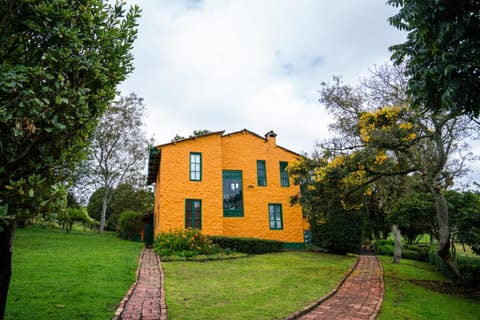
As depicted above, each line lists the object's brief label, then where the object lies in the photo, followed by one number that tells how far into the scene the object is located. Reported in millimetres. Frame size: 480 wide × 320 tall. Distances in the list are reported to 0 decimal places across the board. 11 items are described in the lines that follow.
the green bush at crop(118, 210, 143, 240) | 25141
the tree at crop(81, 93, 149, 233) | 28719
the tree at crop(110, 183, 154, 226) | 32812
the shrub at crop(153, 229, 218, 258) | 15047
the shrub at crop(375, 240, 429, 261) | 22172
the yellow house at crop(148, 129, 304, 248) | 18547
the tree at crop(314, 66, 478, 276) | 11133
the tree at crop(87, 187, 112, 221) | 37622
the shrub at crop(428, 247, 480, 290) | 11289
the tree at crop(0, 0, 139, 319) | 3637
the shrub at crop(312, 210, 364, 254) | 18609
